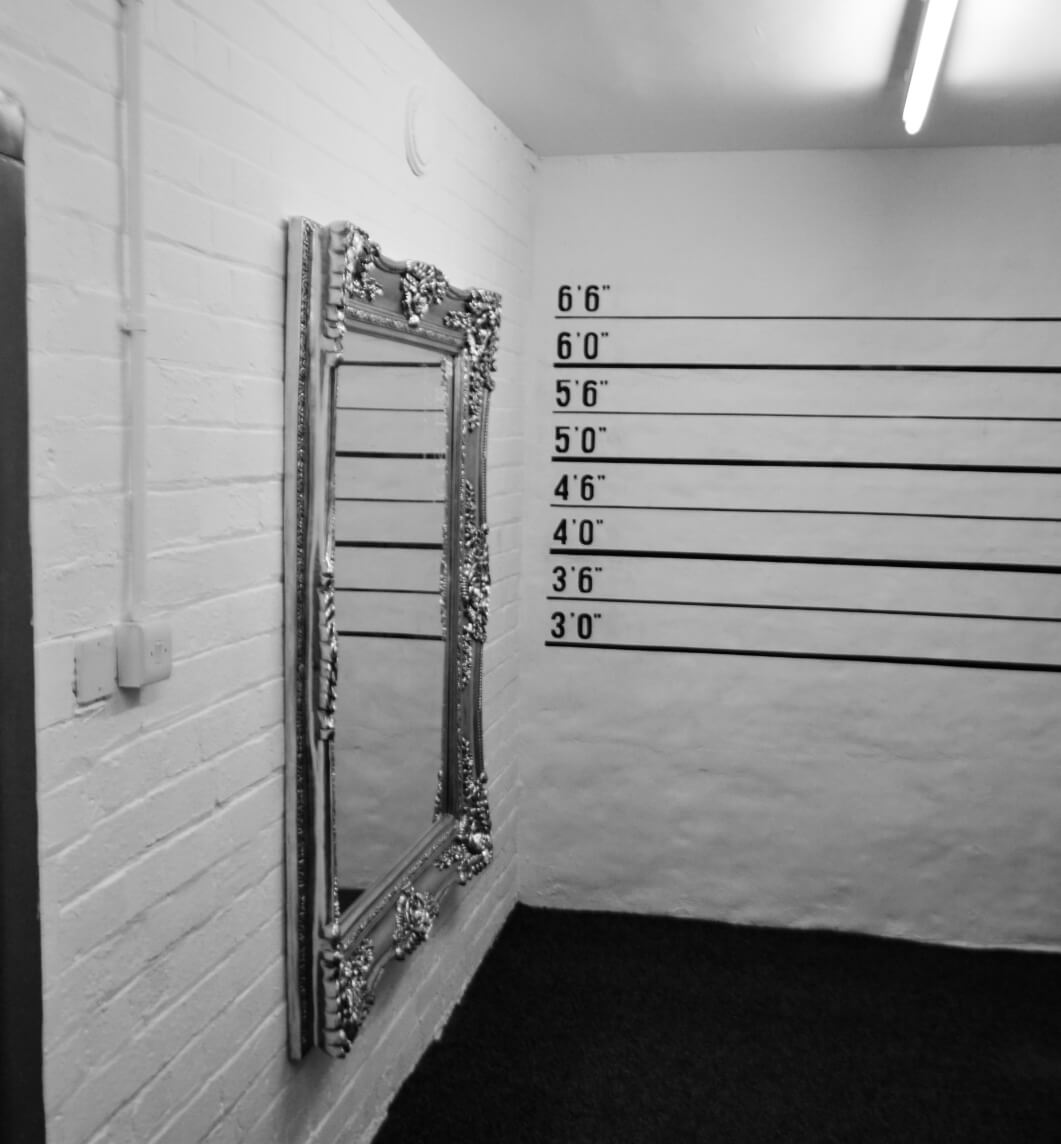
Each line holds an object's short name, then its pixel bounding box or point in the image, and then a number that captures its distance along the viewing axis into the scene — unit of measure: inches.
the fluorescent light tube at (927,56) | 99.0
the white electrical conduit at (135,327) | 70.2
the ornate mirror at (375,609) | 93.6
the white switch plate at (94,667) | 67.7
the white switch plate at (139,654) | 72.0
